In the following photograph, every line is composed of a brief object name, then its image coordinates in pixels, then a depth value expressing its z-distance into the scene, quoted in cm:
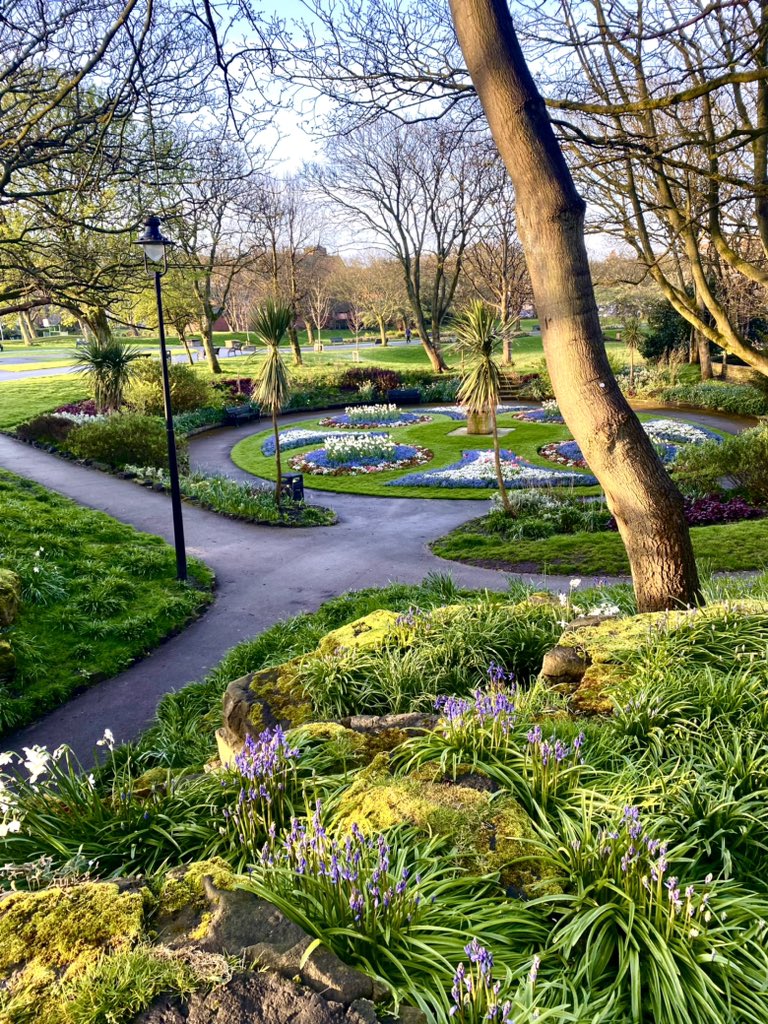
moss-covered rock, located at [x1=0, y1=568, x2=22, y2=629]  759
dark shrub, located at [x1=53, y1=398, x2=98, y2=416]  2375
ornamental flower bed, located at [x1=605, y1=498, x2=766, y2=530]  1217
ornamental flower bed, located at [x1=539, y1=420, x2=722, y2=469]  1836
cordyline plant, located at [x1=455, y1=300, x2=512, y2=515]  1288
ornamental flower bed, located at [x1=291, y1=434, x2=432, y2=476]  1886
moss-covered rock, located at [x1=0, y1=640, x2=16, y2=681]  683
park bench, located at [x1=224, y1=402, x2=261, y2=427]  2717
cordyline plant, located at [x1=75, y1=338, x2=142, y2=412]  1959
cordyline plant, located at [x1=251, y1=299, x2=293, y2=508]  1338
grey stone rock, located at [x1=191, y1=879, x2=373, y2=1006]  173
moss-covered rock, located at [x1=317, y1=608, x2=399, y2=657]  501
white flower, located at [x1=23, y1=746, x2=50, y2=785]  244
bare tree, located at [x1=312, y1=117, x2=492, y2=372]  3575
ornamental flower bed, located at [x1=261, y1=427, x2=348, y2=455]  2223
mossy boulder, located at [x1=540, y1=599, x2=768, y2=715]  376
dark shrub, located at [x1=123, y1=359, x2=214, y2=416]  2275
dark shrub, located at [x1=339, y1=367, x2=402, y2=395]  3244
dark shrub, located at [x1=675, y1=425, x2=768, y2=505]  1291
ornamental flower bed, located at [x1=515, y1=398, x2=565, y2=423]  2544
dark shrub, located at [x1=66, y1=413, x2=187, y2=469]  1777
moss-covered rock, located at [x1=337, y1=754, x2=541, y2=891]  237
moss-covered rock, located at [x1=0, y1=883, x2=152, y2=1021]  177
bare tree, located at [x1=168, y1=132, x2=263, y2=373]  1225
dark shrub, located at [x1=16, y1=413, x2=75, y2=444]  1991
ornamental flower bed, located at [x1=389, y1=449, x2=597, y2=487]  1636
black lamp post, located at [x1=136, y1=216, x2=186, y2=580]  915
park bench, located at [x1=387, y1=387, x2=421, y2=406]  3206
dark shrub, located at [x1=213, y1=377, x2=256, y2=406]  2888
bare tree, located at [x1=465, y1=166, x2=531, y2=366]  3819
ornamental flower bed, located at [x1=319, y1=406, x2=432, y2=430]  2557
